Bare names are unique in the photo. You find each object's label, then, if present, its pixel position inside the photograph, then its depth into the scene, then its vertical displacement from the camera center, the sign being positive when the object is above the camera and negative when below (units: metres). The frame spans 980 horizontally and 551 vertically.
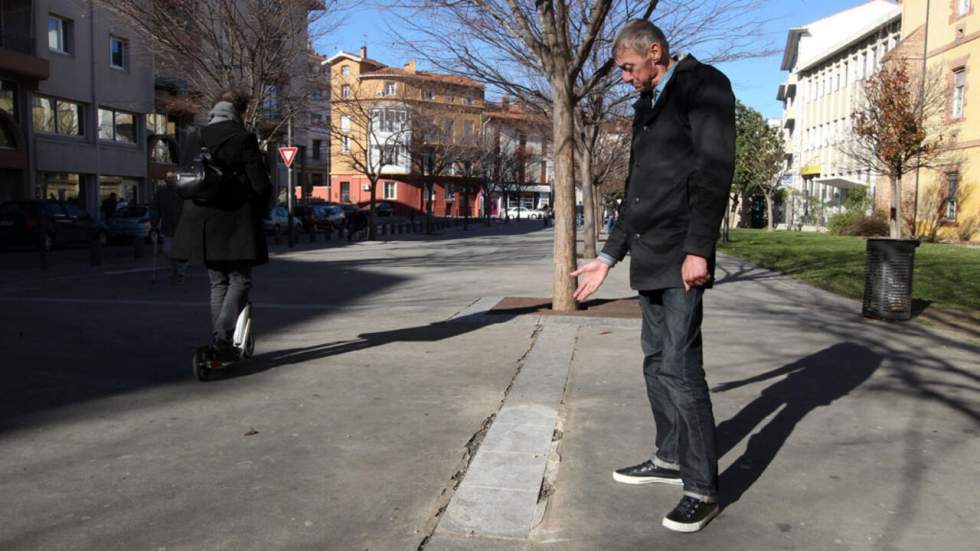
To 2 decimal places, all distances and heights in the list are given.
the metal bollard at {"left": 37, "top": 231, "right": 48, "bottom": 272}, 14.48 -0.80
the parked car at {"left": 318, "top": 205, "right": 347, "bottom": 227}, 40.91 +0.03
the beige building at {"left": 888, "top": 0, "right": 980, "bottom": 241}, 28.97 +4.22
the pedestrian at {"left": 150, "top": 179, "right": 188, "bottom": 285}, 12.32 -0.09
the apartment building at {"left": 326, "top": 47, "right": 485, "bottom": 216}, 21.08 +4.52
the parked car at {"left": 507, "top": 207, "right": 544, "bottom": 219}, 90.78 +0.60
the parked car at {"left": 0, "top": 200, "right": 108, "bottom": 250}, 20.33 -0.31
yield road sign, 24.59 +1.90
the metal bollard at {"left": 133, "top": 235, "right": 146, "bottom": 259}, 17.80 -0.84
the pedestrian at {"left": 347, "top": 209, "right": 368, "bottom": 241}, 31.23 -0.33
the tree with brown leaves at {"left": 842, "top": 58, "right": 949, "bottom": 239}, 26.02 +3.49
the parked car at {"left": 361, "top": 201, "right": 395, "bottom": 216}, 63.14 +0.66
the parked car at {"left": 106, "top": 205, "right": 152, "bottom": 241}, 24.50 -0.43
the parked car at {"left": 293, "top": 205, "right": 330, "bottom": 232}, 38.00 -0.09
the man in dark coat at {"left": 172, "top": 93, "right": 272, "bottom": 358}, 5.27 -0.07
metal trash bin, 8.95 -0.64
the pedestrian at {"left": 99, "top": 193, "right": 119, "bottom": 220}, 29.41 +0.24
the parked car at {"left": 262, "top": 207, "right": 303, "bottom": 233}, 32.84 -0.18
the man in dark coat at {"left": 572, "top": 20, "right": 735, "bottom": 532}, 2.96 +0.03
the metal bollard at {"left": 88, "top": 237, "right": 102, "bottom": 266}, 15.67 -0.82
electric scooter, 5.41 -0.97
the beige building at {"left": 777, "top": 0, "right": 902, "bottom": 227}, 42.44 +8.11
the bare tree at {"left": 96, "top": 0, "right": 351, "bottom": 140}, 19.45 +4.56
